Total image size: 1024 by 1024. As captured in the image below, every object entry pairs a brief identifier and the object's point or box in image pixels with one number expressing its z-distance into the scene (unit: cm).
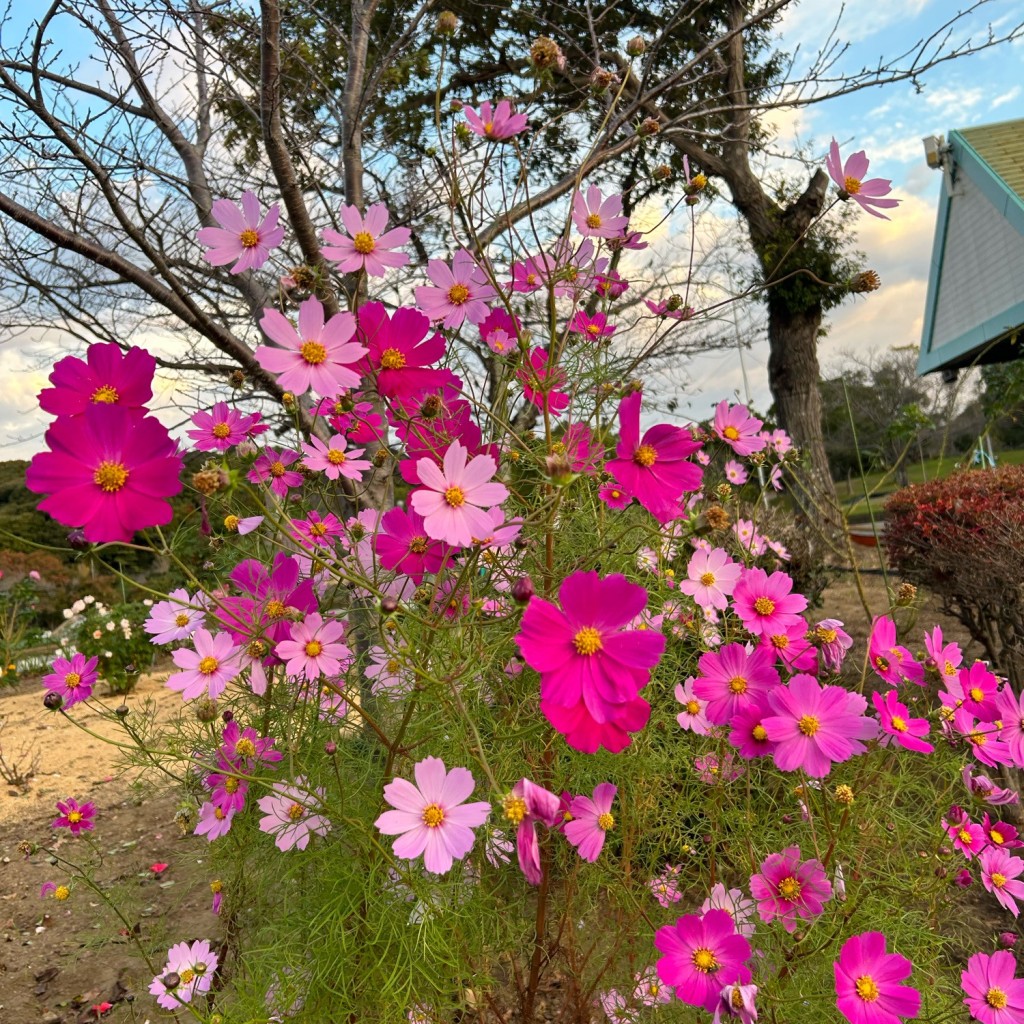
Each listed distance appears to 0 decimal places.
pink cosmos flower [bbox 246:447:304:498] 114
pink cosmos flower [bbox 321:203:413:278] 104
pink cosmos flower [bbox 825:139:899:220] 121
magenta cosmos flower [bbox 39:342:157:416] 81
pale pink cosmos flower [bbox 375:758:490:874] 81
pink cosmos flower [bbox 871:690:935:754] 110
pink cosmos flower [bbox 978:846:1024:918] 129
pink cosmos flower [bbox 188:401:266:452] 128
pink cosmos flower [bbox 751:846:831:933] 108
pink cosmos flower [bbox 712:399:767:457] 124
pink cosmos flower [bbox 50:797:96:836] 198
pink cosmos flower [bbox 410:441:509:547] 77
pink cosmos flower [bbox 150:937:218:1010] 125
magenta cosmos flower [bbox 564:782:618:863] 98
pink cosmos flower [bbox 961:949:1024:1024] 120
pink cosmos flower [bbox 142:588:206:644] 133
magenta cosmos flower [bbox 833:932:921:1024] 95
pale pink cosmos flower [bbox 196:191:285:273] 101
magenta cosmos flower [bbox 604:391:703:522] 90
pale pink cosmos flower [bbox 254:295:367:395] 84
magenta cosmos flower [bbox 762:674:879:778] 99
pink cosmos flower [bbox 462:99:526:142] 106
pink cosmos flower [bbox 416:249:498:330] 106
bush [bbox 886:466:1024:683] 300
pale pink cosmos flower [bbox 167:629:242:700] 110
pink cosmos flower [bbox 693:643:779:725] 106
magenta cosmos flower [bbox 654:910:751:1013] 98
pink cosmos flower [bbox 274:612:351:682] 102
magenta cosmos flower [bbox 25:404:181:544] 74
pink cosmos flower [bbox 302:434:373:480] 112
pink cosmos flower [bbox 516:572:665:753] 73
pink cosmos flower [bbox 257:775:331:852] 113
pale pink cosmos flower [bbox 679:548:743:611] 123
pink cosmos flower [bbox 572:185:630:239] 117
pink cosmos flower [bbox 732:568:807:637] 117
